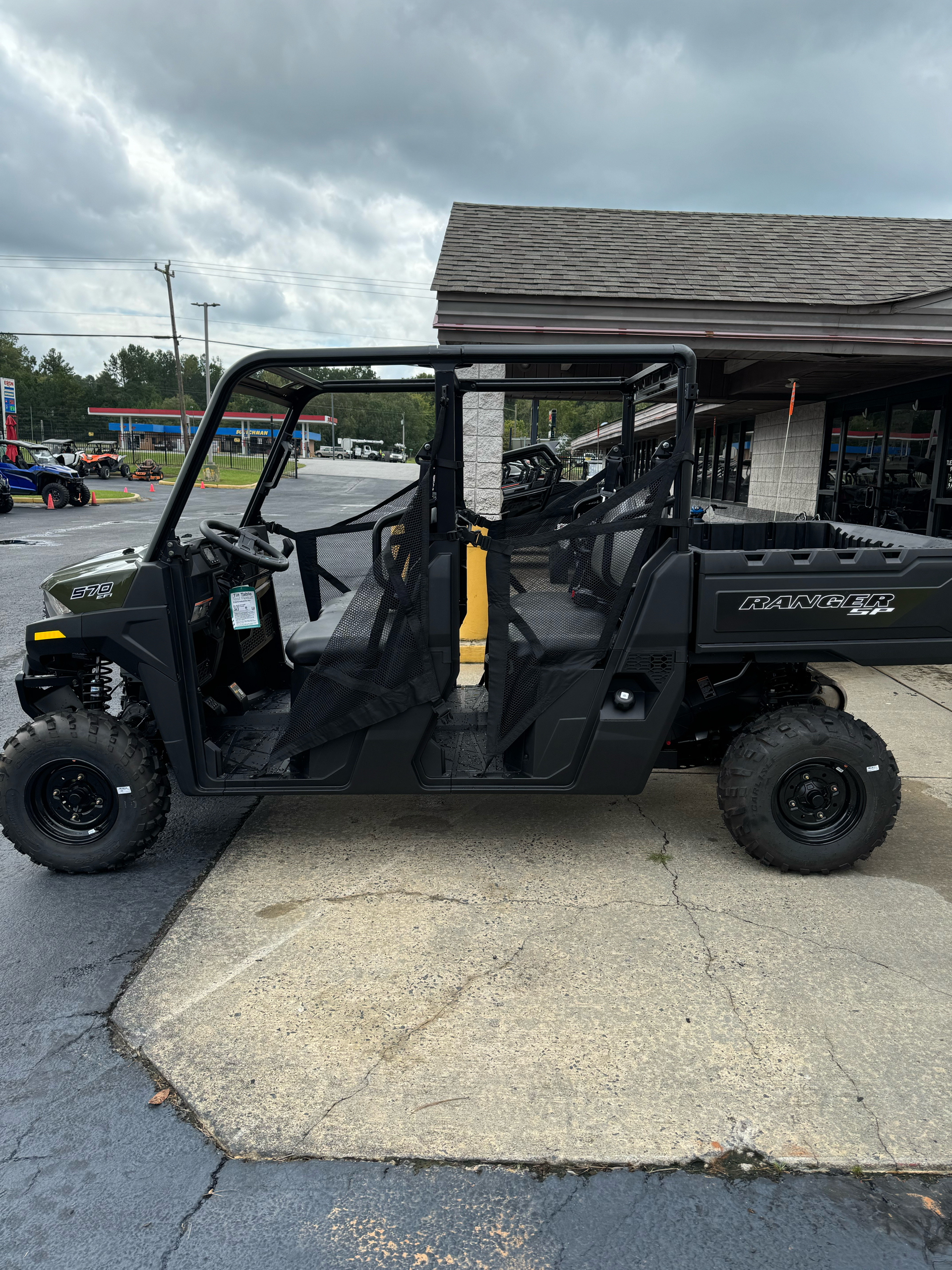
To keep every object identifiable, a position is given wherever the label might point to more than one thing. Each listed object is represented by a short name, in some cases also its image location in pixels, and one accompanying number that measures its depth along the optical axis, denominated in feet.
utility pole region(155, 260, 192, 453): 153.69
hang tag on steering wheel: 11.48
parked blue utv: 82.74
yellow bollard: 19.29
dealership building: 24.68
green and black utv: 10.91
